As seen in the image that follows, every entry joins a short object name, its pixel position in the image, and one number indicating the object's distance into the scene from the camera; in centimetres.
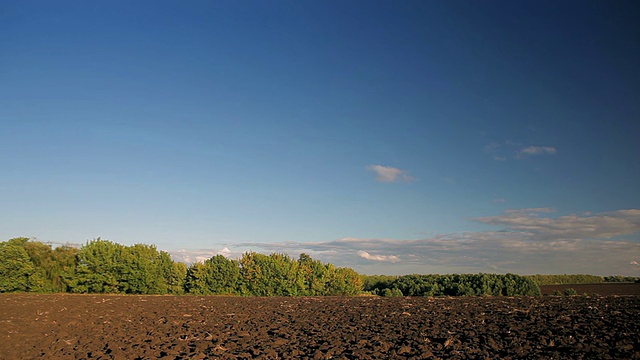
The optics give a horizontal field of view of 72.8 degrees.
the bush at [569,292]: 4295
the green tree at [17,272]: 4916
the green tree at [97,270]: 4841
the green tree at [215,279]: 4931
